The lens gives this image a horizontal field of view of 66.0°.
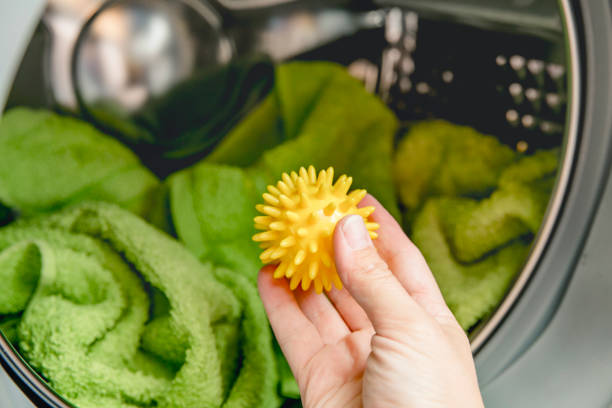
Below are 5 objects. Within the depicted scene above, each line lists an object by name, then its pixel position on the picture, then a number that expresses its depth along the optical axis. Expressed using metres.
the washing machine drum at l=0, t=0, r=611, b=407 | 0.52
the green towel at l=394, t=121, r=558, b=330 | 0.61
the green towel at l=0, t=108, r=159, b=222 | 0.68
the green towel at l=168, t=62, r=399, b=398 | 0.71
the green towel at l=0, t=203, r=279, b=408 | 0.52
